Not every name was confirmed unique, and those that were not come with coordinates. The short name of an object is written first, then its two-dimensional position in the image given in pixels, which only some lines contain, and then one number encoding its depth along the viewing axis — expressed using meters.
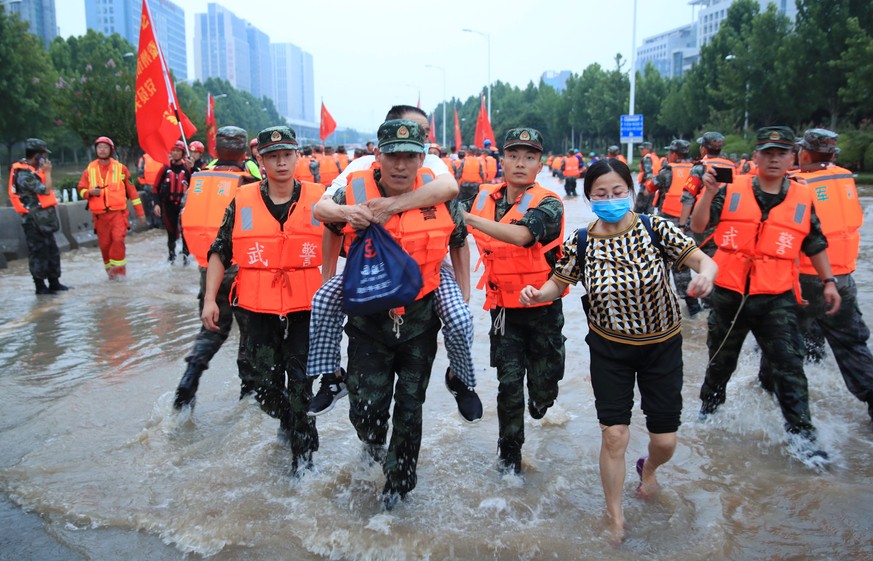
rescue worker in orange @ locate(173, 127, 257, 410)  5.45
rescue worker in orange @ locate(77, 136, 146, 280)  10.62
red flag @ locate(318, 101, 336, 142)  31.71
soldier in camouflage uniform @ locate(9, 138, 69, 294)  10.26
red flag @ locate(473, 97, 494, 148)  29.98
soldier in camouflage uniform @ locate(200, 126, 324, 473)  4.36
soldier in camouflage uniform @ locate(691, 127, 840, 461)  4.69
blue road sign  32.97
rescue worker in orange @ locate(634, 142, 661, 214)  12.77
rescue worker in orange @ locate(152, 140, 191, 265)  11.77
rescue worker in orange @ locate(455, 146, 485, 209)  19.23
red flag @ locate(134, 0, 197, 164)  8.72
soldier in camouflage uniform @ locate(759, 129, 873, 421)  5.13
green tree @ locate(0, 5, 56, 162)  39.28
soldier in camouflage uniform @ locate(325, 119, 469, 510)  3.75
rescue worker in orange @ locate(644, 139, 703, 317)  9.69
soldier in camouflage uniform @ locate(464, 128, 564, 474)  4.37
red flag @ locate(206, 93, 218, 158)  23.85
